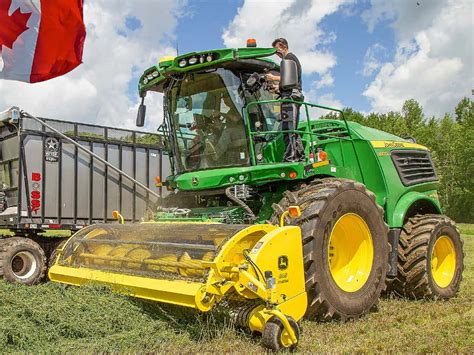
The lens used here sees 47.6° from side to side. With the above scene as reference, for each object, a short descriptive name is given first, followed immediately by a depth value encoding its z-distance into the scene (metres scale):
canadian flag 7.46
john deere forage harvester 4.21
